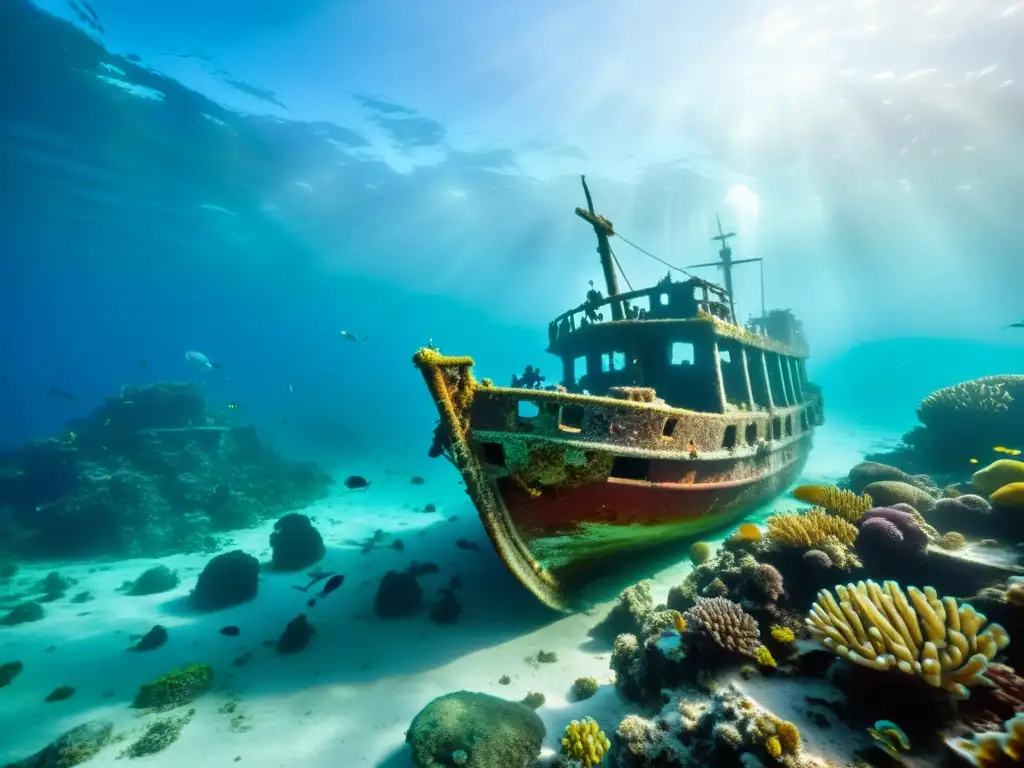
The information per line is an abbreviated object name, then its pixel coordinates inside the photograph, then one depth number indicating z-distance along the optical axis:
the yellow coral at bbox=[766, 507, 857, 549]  5.62
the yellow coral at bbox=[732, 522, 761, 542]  6.60
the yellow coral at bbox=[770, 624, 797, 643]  4.32
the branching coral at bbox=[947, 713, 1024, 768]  2.43
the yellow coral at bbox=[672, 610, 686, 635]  4.81
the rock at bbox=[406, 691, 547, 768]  5.16
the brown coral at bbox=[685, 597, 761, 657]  4.31
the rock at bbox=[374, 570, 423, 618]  9.61
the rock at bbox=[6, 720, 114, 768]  6.33
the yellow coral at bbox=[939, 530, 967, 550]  5.23
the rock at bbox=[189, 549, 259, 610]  11.54
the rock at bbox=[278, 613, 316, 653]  8.73
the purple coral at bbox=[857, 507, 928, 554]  5.12
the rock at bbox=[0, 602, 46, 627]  11.18
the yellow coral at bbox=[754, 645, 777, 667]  4.11
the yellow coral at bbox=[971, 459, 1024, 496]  6.96
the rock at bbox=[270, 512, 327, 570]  14.01
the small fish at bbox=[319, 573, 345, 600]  8.79
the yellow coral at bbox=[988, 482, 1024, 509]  5.69
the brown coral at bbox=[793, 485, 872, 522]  6.59
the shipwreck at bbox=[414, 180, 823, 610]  6.23
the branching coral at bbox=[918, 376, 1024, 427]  13.77
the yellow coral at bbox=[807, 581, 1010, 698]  3.07
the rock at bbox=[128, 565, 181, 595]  13.01
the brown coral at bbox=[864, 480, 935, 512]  7.04
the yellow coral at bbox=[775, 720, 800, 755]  3.05
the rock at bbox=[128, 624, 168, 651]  9.40
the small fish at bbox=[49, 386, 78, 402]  19.58
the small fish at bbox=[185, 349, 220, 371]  16.85
